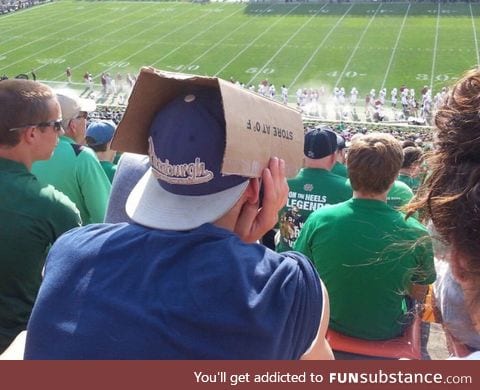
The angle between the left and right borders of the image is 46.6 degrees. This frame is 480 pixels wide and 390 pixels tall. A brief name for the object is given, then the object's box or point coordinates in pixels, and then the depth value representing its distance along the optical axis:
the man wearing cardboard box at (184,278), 1.29
